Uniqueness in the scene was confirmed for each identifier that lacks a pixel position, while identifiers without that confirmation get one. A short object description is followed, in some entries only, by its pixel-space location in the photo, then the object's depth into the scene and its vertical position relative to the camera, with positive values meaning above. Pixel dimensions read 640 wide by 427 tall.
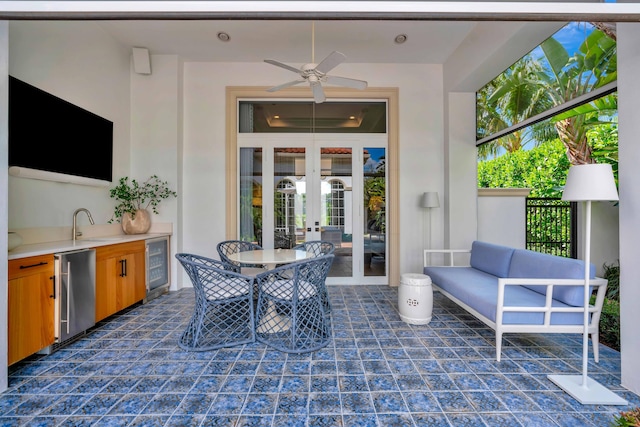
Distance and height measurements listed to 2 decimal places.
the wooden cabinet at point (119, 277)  3.01 -0.73
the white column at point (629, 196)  1.94 +0.11
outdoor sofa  2.34 -0.78
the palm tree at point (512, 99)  3.40 +1.53
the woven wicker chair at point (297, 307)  2.54 -0.89
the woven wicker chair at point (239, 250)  3.49 -0.53
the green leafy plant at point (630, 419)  1.45 -1.07
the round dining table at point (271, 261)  2.85 -0.48
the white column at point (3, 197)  1.98 +0.11
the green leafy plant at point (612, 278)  3.96 -0.99
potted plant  4.09 +0.21
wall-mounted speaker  4.28 +2.31
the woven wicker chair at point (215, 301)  2.54 -0.81
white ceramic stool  3.12 -0.97
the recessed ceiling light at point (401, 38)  3.98 +2.46
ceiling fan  2.70 +1.44
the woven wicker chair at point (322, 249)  3.41 -0.49
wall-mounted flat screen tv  2.70 +0.86
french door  4.82 +0.36
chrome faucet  3.29 -0.09
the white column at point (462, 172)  4.52 +0.64
